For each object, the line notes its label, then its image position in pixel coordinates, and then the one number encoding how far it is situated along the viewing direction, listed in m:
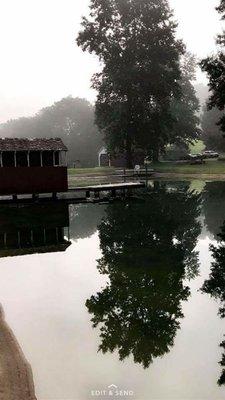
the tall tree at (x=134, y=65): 60.34
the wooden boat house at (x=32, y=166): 34.84
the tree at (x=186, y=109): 79.23
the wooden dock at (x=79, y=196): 37.16
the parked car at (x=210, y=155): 79.55
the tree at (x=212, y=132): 87.12
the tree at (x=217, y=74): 39.62
